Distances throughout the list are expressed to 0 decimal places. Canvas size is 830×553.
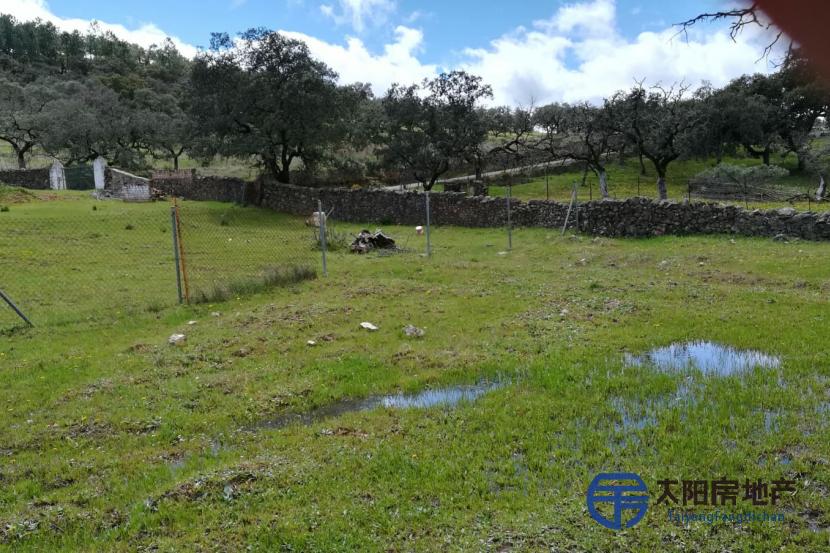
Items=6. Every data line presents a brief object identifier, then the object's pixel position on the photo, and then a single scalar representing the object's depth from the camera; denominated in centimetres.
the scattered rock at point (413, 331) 784
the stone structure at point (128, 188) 2895
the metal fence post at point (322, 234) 1195
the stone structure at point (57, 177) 3238
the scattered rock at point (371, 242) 1577
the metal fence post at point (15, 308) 824
